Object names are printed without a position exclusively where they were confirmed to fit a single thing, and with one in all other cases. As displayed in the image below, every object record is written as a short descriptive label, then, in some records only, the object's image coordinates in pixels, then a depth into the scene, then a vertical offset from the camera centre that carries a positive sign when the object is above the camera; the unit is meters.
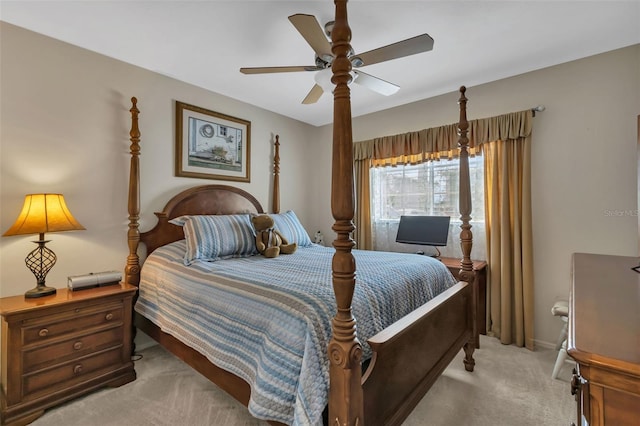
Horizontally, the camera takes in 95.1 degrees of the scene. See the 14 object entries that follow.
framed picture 2.96 +0.77
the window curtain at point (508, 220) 2.67 -0.04
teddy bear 2.69 -0.21
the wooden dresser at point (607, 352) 0.58 -0.29
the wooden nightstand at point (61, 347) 1.69 -0.85
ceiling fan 1.62 +1.01
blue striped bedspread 1.19 -0.50
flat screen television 3.10 -0.16
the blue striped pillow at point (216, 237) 2.37 -0.19
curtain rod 2.65 +0.98
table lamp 1.87 -0.06
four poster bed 1.11 -0.53
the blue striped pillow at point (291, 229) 3.08 -0.15
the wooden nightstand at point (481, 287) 2.81 -0.69
